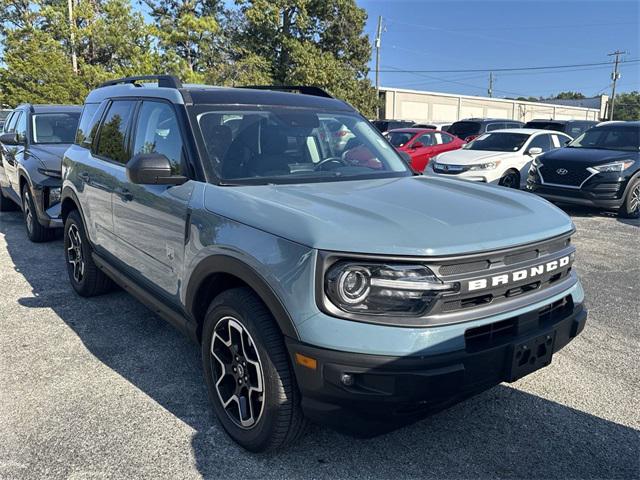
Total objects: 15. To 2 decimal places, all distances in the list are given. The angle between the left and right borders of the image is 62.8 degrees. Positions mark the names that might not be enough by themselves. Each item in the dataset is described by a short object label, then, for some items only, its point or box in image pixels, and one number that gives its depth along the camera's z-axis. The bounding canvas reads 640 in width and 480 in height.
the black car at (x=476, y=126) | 19.03
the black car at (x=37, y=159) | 6.73
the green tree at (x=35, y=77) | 23.70
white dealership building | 49.66
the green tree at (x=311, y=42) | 32.03
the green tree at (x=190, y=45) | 25.95
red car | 14.90
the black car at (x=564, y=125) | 17.23
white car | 10.98
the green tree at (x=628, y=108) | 86.31
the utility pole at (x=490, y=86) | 83.50
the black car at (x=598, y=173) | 9.20
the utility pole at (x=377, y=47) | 42.56
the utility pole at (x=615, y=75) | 67.18
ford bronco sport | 2.23
